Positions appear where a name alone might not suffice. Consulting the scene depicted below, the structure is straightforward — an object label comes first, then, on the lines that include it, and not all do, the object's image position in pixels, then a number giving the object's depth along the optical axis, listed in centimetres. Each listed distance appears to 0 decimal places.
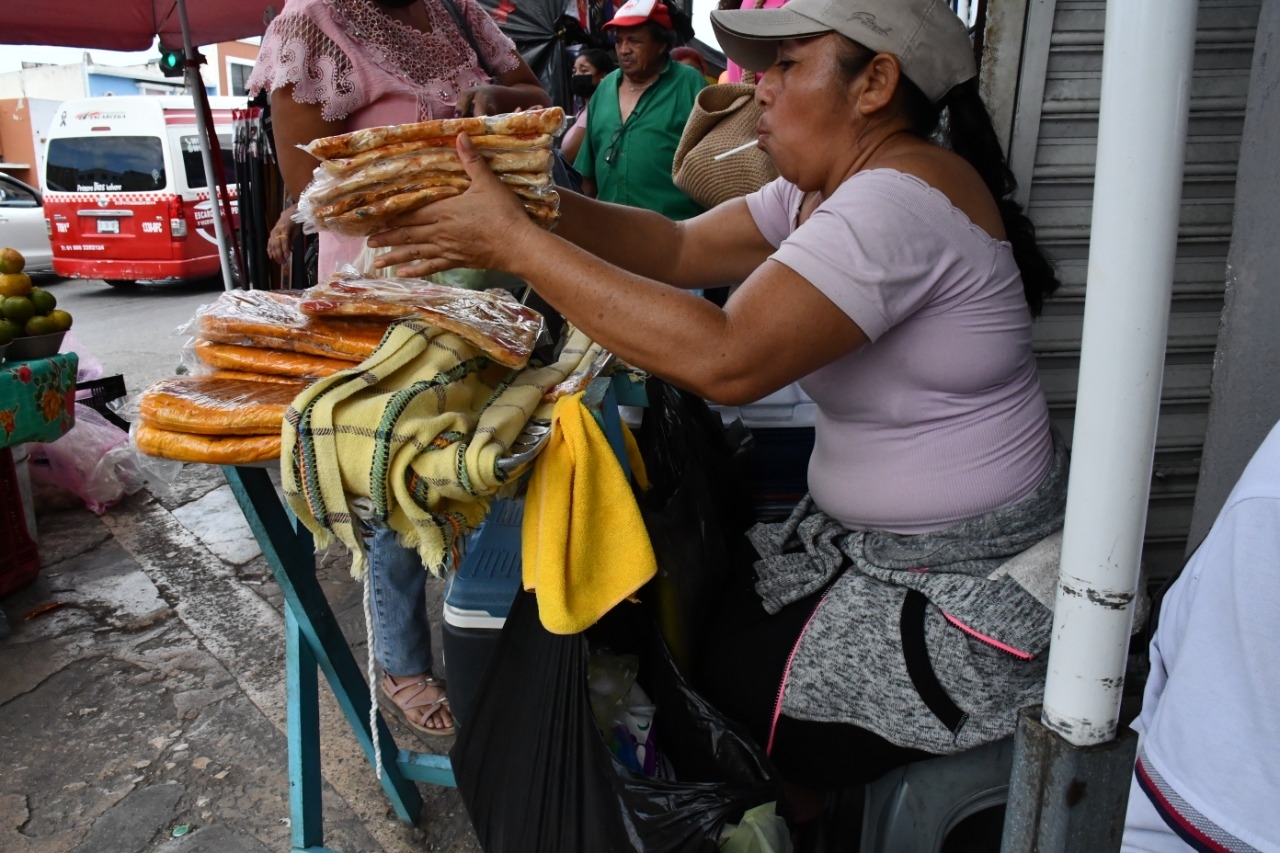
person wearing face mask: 519
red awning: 411
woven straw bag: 251
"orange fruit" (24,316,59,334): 311
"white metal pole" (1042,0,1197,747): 61
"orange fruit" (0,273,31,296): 311
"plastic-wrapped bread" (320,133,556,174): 115
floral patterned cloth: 286
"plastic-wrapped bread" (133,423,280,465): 108
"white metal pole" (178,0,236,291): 446
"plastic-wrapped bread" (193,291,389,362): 121
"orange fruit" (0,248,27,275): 323
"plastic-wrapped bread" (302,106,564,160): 113
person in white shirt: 72
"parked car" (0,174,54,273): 1104
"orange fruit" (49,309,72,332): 319
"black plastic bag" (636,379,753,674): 149
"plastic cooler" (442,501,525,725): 155
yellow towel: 113
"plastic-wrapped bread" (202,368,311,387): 121
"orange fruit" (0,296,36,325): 303
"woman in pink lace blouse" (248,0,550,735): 198
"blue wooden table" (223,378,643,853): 141
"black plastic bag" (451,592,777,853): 124
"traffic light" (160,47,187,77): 477
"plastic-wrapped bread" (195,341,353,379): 121
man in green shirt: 375
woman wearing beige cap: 118
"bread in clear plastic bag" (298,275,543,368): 119
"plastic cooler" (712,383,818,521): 217
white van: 988
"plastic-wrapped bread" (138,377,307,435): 108
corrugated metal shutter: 212
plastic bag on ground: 387
